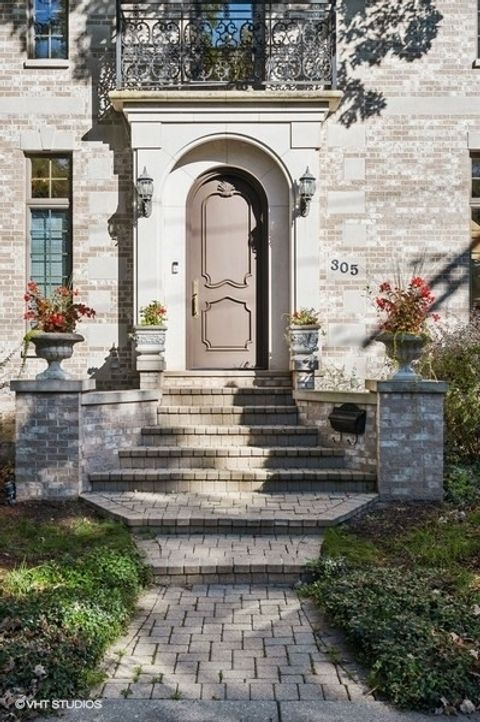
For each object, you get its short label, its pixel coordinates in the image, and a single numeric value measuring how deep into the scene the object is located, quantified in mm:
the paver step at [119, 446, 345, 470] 6824
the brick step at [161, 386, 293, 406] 8023
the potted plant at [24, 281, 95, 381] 6504
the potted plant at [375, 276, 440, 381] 6340
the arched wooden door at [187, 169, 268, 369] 8992
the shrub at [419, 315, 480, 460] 7141
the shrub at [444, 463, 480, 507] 6230
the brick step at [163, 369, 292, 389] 8422
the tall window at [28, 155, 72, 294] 9281
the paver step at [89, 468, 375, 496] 6492
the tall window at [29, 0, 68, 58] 9336
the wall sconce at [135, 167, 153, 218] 8391
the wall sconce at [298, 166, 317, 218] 8359
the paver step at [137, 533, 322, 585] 4727
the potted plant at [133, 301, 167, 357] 8070
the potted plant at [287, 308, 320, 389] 7980
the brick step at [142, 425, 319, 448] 7258
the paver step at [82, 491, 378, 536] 5520
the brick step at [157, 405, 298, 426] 7699
